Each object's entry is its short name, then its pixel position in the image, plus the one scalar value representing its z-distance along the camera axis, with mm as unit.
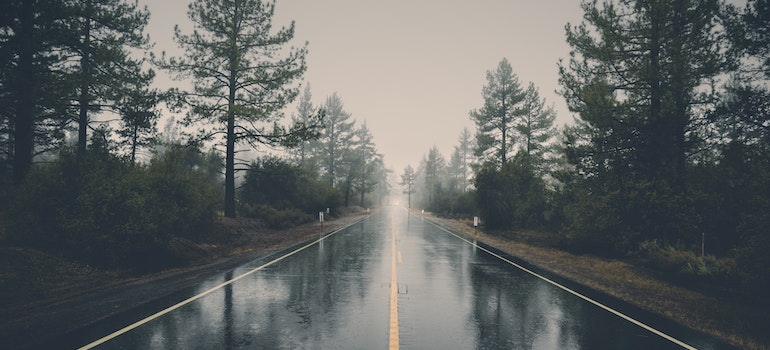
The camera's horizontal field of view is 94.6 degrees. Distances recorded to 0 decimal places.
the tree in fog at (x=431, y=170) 90638
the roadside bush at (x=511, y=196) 26375
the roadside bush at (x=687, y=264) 10567
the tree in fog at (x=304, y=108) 57781
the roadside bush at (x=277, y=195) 25656
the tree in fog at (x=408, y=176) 105500
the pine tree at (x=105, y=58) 14711
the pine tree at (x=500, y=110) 36375
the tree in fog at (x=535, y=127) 36438
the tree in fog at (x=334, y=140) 60031
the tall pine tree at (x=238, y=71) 19969
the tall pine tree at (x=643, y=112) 14039
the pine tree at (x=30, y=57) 11750
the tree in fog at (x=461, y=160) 87812
